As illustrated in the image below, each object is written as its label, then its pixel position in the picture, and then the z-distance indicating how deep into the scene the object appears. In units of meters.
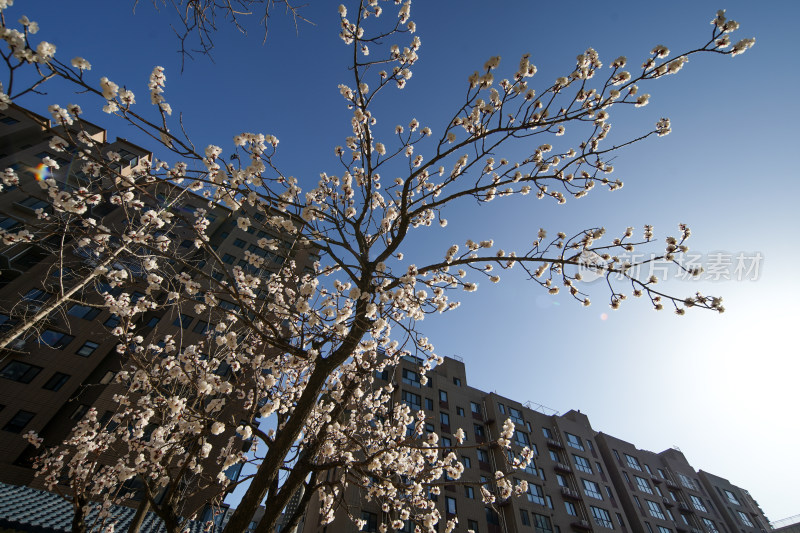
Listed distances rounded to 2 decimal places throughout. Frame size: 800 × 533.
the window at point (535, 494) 29.64
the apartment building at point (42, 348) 19.77
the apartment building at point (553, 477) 27.55
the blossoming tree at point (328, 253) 4.62
